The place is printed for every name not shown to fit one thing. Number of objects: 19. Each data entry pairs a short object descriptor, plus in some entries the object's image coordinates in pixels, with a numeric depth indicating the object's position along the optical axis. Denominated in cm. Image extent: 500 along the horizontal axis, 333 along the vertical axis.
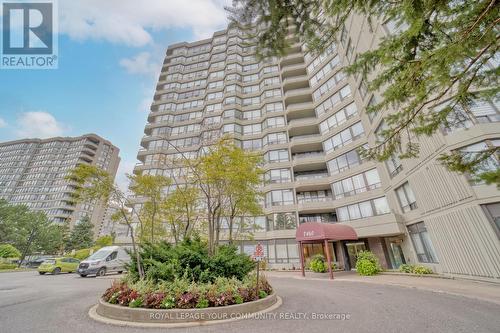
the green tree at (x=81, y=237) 4838
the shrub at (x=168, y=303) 625
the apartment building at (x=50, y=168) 7175
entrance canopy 1584
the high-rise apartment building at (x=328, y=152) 1161
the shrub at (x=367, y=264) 1581
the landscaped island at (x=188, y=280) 648
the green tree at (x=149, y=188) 1464
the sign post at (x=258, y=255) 757
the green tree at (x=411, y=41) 373
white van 1689
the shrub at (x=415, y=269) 1415
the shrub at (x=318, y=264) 1862
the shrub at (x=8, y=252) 2700
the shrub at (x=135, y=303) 628
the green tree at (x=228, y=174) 1129
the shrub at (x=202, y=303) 632
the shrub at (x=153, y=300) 629
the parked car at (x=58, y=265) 1888
